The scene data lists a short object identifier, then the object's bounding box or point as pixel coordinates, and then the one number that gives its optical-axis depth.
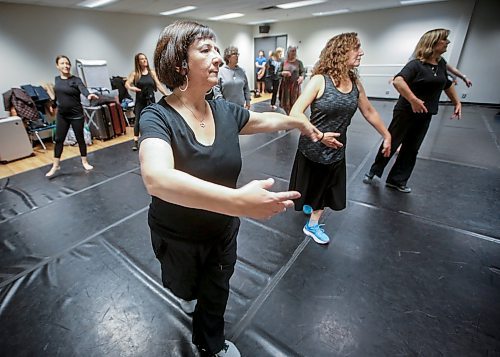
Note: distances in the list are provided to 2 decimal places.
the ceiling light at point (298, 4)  6.43
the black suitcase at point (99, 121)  5.06
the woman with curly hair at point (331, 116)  1.68
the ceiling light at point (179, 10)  6.24
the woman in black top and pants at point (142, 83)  3.88
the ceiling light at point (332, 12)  8.11
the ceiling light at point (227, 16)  7.74
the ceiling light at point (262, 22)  9.70
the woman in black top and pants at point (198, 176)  0.60
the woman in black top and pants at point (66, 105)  3.17
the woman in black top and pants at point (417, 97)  2.32
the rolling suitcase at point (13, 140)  4.08
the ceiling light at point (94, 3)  5.04
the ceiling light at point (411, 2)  7.06
